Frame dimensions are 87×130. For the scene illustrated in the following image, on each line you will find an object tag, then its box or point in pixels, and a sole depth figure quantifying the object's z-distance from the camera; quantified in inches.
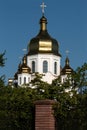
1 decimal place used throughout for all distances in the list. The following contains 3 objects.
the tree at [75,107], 521.7
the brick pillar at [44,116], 498.9
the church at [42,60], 2236.7
